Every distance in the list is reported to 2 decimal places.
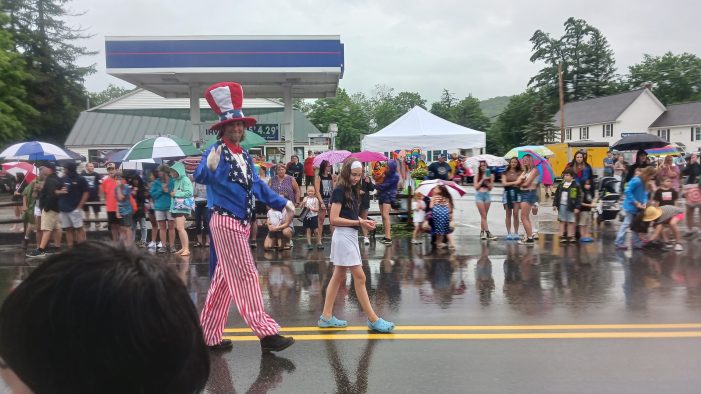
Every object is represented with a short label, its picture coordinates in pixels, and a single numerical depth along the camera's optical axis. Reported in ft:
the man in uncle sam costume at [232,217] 15.31
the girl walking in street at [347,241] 17.90
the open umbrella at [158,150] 35.58
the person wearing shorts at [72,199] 33.63
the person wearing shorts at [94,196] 43.90
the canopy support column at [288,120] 54.24
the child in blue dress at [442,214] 34.73
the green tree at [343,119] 200.54
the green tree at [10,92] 92.16
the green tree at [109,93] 421.18
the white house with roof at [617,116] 191.31
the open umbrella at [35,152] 40.29
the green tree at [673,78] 249.55
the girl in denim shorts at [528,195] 35.42
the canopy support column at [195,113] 52.49
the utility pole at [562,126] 156.44
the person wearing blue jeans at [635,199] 33.17
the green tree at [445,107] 272.29
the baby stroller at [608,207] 43.62
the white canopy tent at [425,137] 41.60
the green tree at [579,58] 248.52
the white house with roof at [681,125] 179.93
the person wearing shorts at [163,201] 33.91
